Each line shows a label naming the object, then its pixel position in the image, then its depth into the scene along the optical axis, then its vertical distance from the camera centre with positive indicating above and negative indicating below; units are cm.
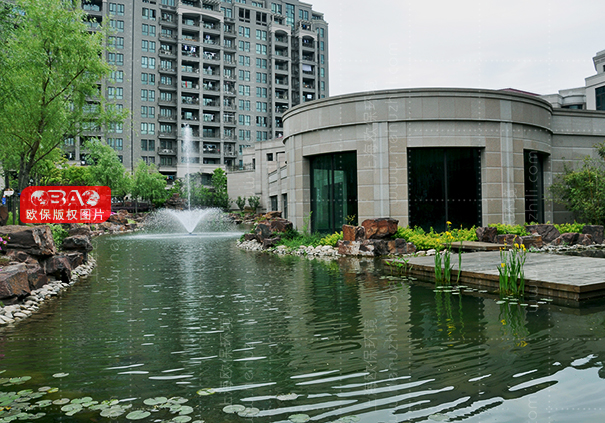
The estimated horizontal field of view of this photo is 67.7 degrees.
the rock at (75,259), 1372 -132
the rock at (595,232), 1889 -107
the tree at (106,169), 5406 +566
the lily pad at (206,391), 459 -182
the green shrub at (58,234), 1667 -65
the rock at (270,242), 2066 -134
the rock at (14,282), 834 -122
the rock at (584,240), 1852 -136
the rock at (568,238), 1827 -127
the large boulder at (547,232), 1842 -101
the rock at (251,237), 2234 -124
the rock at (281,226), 2147 -63
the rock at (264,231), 2127 -85
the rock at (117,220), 4540 -41
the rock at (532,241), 1708 -125
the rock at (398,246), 1664 -132
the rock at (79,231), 1742 -59
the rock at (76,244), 1504 -91
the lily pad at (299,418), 400 -184
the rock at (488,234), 1750 -99
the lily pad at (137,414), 410 -183
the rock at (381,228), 1689 -64
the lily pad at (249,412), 414 -184
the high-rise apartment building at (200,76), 7806 +2600
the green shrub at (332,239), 1859 -115
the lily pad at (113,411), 417 -184
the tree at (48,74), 1680 +558
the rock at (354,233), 1723 -84
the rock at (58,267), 1146 -129
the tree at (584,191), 2038 +75
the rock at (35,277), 991 -134
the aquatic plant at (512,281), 909 -149
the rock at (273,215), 3528 -17
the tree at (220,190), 7061 +383
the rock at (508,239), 1691 -116
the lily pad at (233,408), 419 -183
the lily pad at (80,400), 445 -183
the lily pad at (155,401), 439 -182
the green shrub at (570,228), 1948 -90
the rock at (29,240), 1082 -54
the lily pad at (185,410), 417 -182
